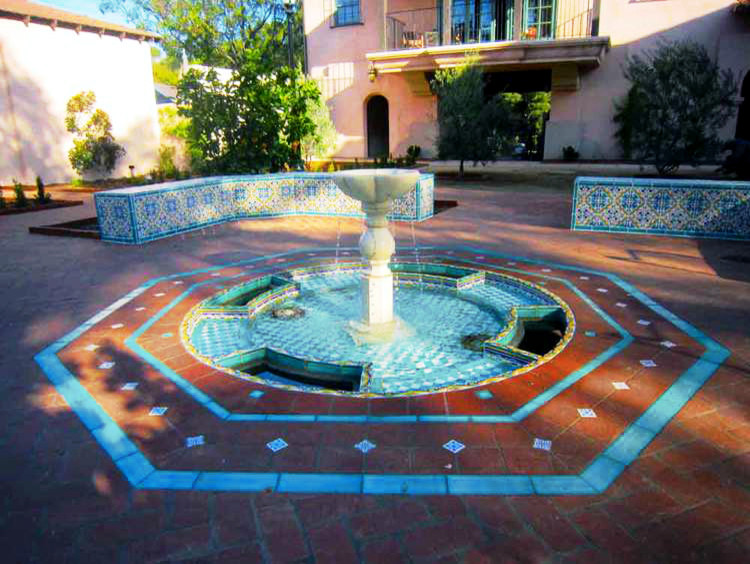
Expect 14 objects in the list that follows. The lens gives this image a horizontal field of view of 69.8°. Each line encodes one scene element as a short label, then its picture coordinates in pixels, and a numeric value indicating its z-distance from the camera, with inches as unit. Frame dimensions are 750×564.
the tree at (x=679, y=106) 497.0
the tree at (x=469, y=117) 670.5
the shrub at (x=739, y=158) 503.8
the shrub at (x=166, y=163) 815.4
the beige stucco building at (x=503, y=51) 770.8
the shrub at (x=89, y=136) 781.9
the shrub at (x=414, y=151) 922.5
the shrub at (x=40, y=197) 574.2
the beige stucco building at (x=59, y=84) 718.5
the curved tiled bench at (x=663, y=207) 359.3
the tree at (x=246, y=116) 499.2
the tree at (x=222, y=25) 1256.8
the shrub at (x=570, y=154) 876.0
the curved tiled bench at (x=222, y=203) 385.4
